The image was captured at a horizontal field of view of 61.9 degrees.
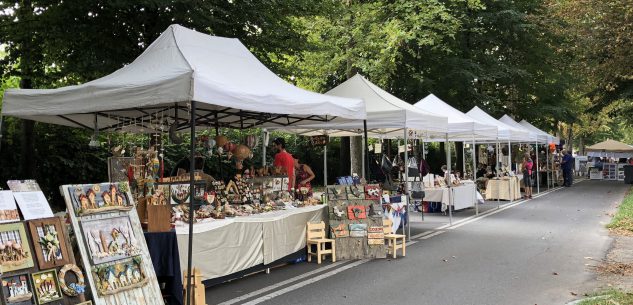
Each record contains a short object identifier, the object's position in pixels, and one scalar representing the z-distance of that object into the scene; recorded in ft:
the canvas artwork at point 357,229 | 27.73
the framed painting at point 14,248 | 13.24
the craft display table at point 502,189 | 62.44
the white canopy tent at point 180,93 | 17.99
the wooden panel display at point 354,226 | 27.63
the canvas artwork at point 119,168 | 19.97
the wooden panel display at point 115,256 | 14.93
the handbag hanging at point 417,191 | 40.83
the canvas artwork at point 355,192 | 28.91
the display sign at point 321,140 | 46.36
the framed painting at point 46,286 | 13.69
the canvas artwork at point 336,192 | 28.63
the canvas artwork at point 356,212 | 28.00
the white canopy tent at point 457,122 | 45.06
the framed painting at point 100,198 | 15.20
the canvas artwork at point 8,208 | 13.70
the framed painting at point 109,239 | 15.19
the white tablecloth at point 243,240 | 20.17
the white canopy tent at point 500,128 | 53.74
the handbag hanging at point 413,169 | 43.59
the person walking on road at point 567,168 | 89.61
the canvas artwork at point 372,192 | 29.35
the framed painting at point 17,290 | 13.06
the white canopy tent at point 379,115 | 32.65
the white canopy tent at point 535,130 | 77.05
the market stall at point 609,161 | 112.27
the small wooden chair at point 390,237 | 28.43
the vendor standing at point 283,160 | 31.65
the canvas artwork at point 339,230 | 27.61
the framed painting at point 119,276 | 14.96
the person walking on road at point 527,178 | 65.31
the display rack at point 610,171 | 112.06
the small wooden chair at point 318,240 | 27.02
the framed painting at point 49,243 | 14.01
